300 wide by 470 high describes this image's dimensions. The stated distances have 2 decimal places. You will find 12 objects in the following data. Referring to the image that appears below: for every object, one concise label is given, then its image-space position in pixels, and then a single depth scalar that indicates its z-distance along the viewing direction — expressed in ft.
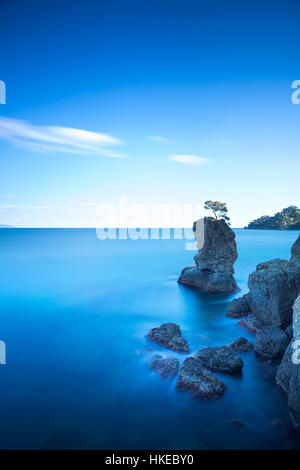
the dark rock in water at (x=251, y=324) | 46.61
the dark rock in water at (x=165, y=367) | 33.19
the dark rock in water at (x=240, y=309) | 54.75
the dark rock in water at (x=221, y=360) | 33.22
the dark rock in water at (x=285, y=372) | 28.37
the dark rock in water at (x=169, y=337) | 40.29
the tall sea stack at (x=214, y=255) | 77.25
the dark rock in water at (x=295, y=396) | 23.45
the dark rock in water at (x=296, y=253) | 56.13
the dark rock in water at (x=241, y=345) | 39.08
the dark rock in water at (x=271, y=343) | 35.86
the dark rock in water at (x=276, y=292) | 42.55
